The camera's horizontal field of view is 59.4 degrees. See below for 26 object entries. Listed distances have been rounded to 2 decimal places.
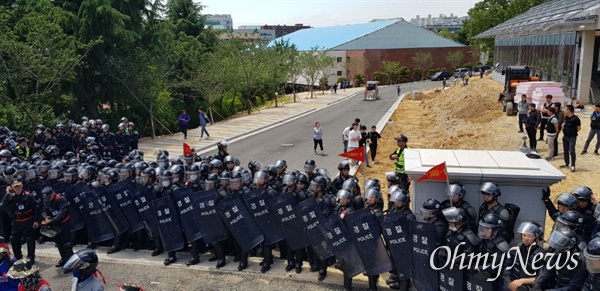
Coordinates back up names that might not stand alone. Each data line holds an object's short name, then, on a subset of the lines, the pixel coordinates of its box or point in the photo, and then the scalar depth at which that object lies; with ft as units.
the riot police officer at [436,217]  22.88
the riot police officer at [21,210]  30.32
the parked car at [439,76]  227.40
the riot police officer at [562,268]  18.10
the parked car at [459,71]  210.71
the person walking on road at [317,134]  68.80
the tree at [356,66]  225.56
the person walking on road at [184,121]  84.79
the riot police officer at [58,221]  30.09
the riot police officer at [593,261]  16.83
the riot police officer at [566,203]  22.84
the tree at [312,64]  171.53
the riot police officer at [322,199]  27.84
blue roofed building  232.12
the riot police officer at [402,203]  24.61
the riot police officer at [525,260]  19.53
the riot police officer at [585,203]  23.34
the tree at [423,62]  236.84
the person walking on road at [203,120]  82.64
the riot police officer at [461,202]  24.12
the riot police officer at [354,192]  27.35
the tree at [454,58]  244.63
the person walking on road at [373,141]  58.75
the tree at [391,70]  221.66
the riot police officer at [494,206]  23.16
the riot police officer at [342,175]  32.55
